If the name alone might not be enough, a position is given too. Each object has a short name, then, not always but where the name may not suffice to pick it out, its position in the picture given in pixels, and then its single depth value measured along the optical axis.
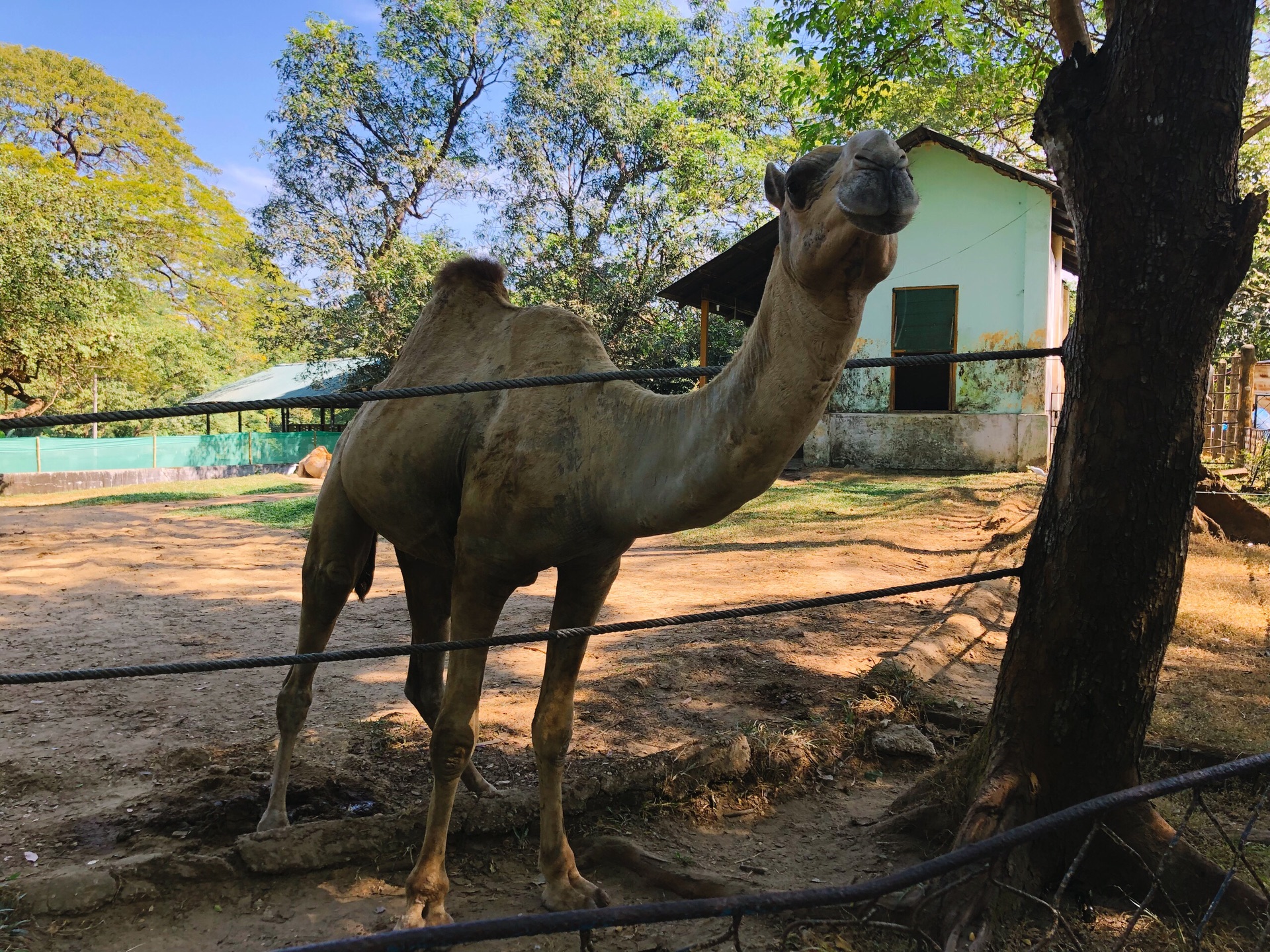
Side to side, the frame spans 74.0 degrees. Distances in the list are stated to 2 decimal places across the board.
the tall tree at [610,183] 22.55
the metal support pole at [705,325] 16.28
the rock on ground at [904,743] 4.19
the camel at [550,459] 1.94
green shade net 23.28
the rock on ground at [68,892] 2.74
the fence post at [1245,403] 15.63
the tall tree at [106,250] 20.02
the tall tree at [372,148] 22.02
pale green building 16.33
